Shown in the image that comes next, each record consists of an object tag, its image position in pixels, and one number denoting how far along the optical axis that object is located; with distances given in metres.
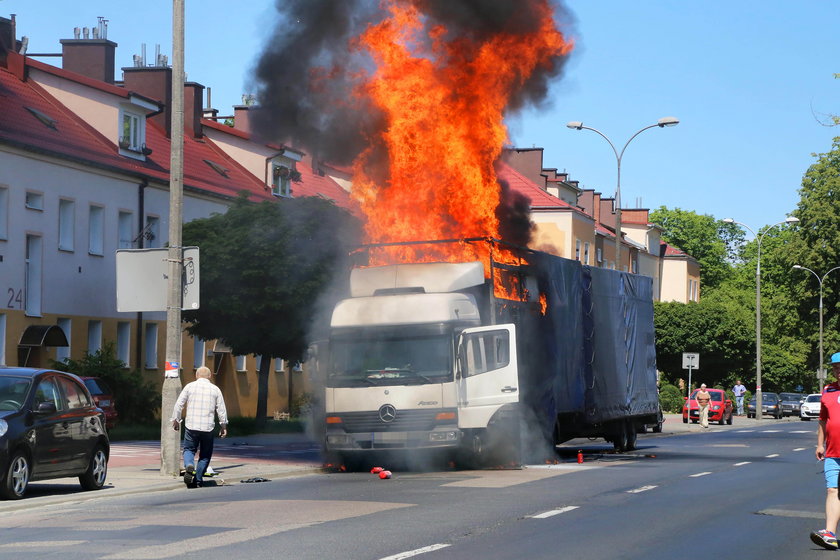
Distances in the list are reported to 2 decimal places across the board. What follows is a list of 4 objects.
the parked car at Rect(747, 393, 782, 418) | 73.11
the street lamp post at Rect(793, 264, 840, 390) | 78.88
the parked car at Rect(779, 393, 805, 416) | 76.69
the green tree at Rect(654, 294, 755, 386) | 81.25
